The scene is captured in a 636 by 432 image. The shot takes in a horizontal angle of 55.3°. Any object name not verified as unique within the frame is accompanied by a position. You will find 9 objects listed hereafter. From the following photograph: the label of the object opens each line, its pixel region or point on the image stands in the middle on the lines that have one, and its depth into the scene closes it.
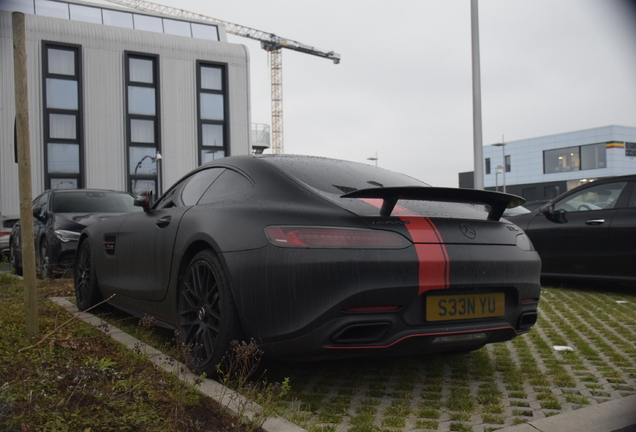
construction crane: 88.31
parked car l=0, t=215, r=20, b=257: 14.16
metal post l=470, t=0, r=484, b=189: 13.94
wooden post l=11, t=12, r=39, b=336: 4.09
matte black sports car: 2.97
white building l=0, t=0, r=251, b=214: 25.53
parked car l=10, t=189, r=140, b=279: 8.49
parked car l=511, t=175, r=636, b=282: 7.04
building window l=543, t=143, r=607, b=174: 56.44
